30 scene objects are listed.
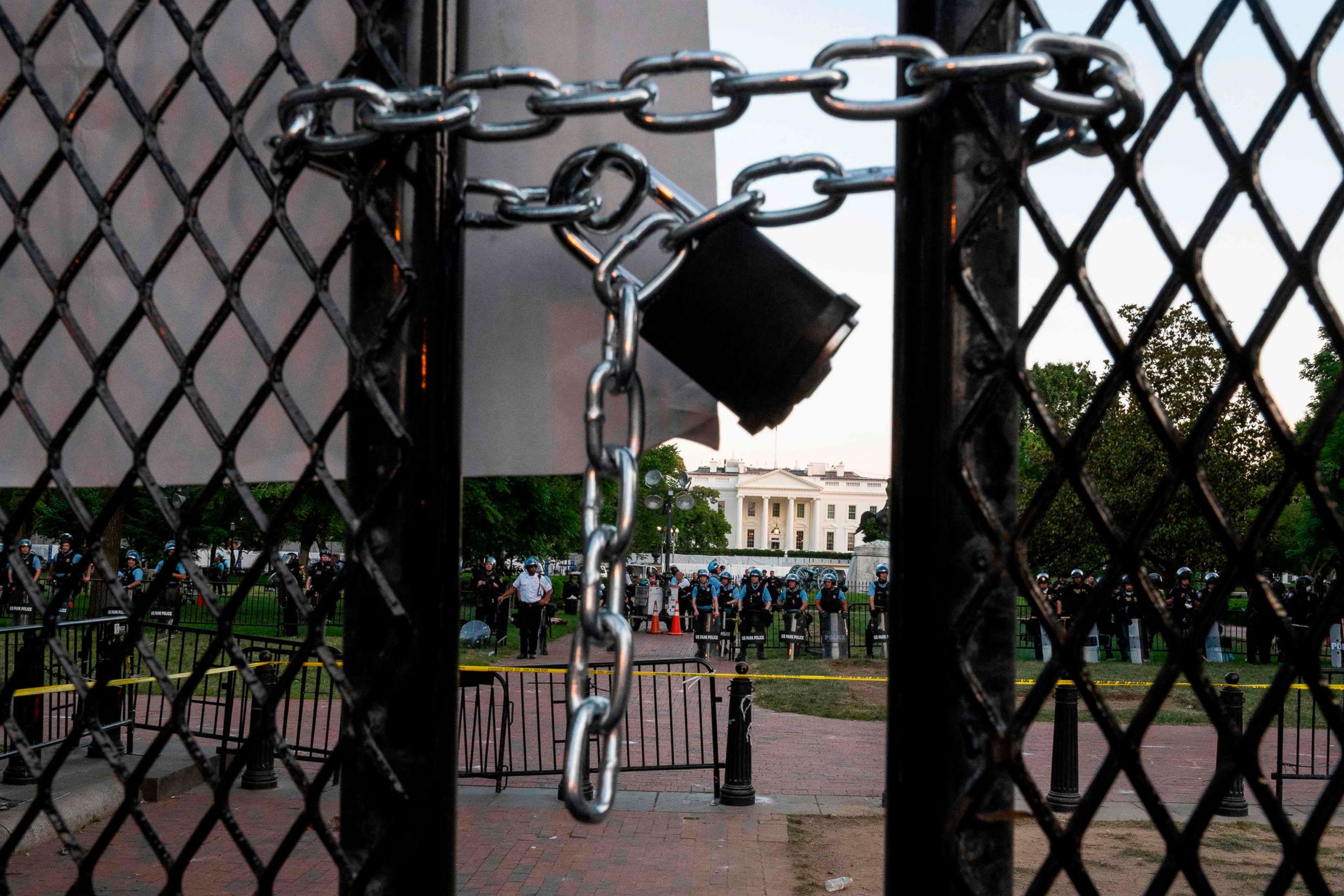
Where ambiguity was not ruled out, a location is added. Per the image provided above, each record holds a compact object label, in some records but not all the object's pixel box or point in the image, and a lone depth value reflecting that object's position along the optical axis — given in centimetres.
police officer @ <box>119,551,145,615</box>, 2377
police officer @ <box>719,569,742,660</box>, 2288
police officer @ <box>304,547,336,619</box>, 2445
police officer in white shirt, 2083
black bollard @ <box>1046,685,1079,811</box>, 849
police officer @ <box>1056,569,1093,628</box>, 2248
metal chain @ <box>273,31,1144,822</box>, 83
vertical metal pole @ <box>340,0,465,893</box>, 105
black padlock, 112
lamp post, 773
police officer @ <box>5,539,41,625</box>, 2105
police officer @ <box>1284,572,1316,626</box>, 2167
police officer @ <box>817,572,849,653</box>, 2284
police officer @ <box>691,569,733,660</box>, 2756
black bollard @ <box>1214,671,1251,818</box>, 791
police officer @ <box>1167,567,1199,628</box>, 2125
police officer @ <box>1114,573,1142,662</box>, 2047
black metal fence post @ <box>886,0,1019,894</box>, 97
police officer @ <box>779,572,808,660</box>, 2388
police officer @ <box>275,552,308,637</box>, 1766
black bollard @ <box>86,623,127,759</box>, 865
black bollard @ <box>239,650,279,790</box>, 850
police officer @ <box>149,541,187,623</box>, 2194
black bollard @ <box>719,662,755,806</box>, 873
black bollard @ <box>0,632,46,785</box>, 788
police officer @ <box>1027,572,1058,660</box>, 1801
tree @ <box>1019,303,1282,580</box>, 2284
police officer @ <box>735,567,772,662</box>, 2369
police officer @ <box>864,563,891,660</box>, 2167
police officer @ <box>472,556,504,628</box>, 2562
